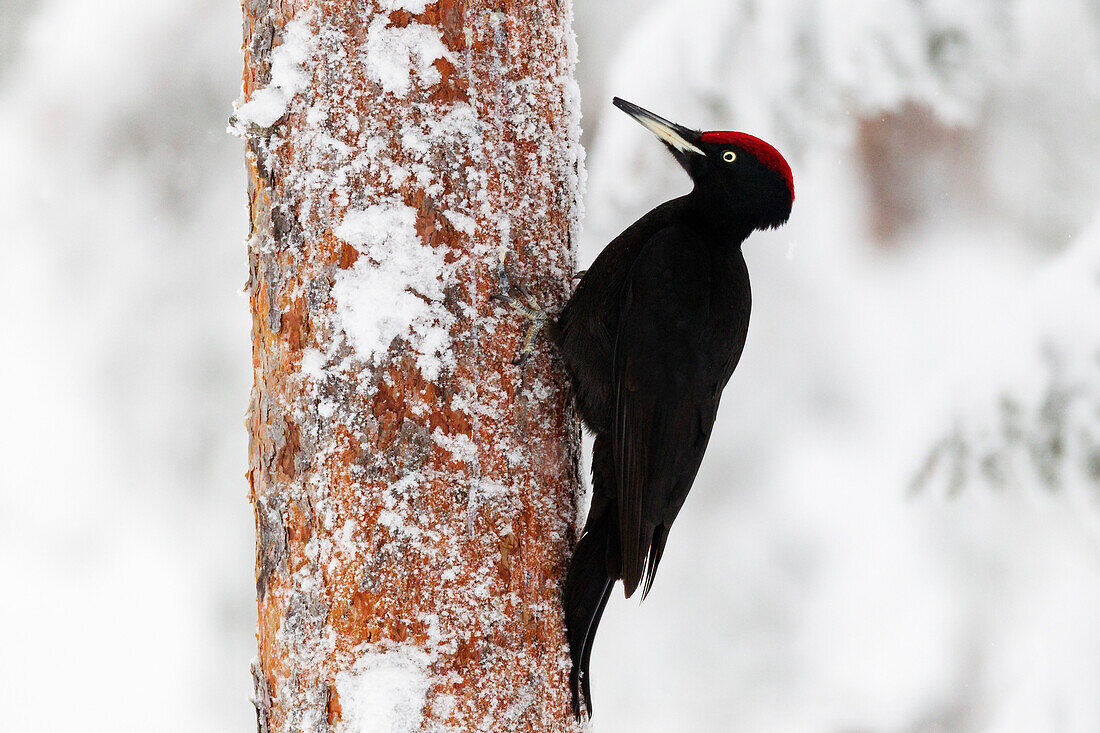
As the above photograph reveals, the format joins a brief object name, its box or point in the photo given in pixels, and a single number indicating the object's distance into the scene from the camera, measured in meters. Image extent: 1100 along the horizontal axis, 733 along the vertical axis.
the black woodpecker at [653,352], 9.17
